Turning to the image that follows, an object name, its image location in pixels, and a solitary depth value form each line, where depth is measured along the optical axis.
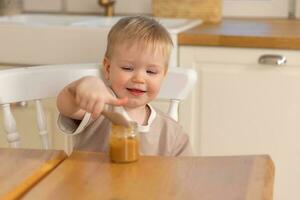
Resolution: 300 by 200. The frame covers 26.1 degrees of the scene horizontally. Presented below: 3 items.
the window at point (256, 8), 2.71
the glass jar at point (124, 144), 1.12
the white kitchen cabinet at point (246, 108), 2.16
